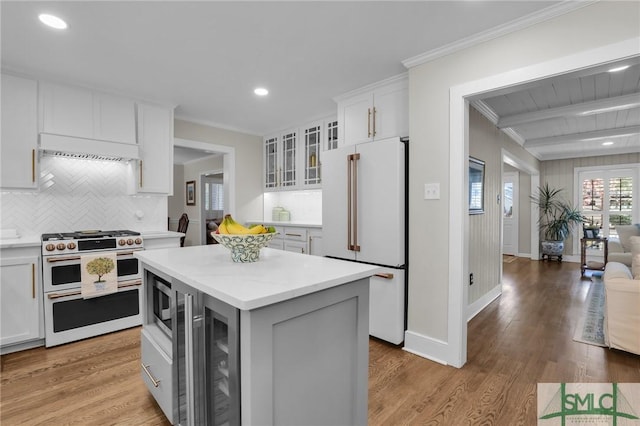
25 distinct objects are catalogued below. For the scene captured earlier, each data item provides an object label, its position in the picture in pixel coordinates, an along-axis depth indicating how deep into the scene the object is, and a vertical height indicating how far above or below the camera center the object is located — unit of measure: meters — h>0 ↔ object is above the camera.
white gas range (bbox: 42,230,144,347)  2.71 -0.73
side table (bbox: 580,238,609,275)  5.46 -0.86
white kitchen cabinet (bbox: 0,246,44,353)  2.55 -0.73
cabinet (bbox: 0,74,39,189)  2.75 +0.68
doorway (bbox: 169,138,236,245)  4.49 +0.47
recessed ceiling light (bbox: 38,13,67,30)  2.04 +1.26
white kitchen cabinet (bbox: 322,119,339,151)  4.14 +1.00
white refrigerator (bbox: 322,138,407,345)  2.68 -0.09
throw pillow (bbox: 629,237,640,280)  2.78 -0.53
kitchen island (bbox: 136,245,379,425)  1.02 -0.50
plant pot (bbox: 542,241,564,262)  6.85 -0.85
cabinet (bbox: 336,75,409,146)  2.97 +1.00
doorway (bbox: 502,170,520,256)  7.60 -0.08
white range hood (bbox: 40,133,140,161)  2.91 +0.61
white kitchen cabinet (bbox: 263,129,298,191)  4.72 +0.78
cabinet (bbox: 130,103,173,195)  3.48 +0.67
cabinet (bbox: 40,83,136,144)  2.96 +0.96
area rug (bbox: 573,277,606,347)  2.88 -1.18
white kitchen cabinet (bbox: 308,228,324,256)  3.83 -0.39
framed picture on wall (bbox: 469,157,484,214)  3.37 +0.27
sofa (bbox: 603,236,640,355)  2.55 -0.85
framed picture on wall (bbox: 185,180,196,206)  7.62 +0.43
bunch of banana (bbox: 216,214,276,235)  1.53 -0.10
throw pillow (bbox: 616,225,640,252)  4.98 -0.38
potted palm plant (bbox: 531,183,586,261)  6.83 -0.19
